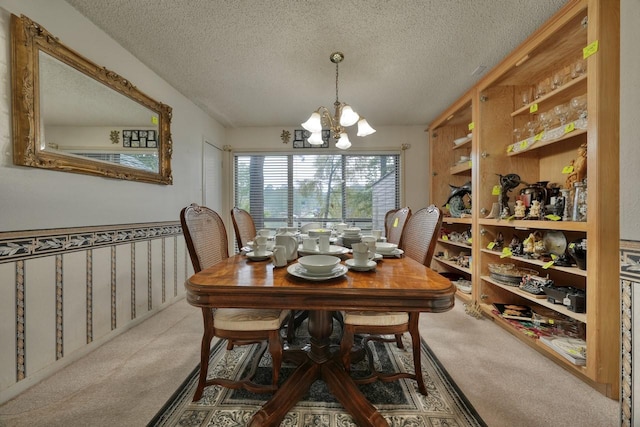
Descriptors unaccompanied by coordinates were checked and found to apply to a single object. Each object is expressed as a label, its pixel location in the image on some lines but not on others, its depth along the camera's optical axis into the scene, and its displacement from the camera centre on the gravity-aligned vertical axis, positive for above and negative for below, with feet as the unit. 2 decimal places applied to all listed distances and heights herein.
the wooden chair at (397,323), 3.92 -1.83
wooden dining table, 2.74 -0.94
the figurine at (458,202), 9.12 +0.44
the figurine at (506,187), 6.89 +0.76
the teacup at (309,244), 4.40 -0.57
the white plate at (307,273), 3.04 -0.80
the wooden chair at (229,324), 3.78 -1.78
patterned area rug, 3.71 -3.20
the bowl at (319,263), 3.05 -0.66
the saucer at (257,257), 4.34 -0.80
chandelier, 5.94 +2.34
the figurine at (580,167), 5.22 +1.01
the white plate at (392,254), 4.63 -0.79
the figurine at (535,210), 6.00 +0.08
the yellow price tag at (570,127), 5.29 +1.92
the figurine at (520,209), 6.39 +0.11
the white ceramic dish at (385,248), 4.70 -0.70
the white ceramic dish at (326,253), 4.31 -0.70
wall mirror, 4.35 +2.23
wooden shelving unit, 4.38 +1.55
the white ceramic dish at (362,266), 3.51 -0.79
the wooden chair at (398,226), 6.23 -0.34
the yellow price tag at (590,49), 4.42 +3.06
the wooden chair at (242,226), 6.97 -0.42
